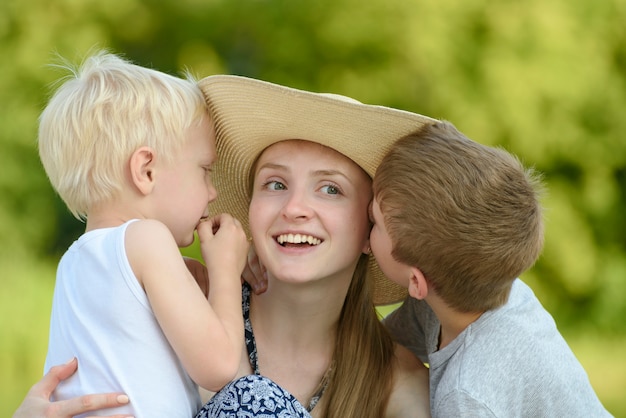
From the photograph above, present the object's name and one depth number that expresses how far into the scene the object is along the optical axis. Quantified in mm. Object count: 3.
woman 4828
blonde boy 4129
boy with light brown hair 4430
